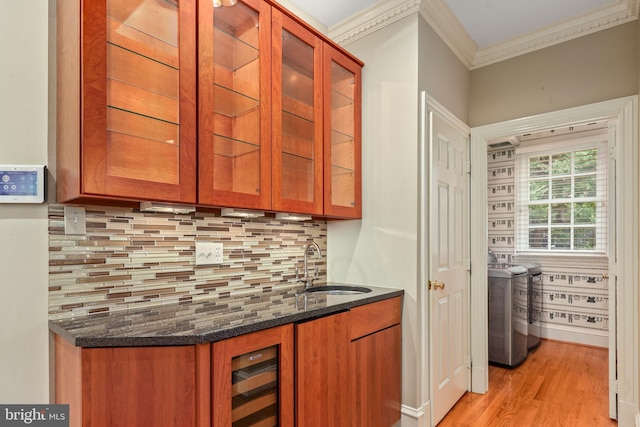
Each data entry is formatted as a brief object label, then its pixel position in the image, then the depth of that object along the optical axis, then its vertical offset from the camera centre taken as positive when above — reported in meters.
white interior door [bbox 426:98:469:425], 2.29 -0.31
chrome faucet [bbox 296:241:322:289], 2.22 -0.37
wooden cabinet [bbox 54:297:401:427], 1.18 -0.62
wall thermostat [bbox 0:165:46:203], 1.36 +0.12
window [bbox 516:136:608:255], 3.95 +0.20
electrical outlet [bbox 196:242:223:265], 1.82 -0.19
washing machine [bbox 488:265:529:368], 3.24 -0.94
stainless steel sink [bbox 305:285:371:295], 2.31 -0.49
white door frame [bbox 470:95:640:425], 2.21 -0.12
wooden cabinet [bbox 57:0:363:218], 1.28 +0.48
